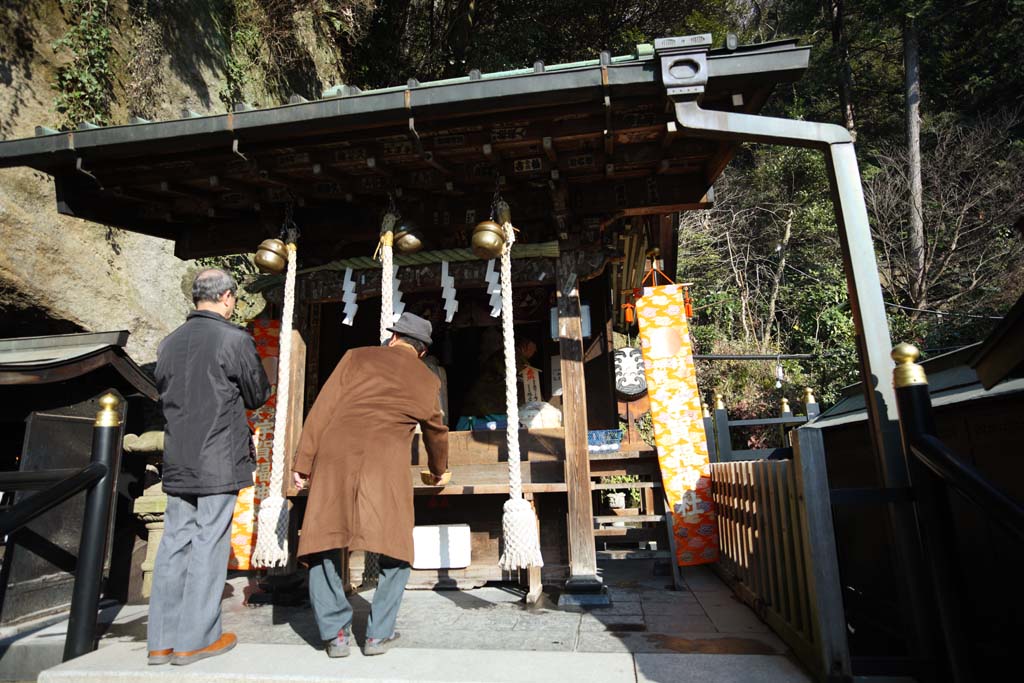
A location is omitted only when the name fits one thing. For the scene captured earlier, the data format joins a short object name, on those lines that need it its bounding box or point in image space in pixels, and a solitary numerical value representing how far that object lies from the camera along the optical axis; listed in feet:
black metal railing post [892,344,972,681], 7.76
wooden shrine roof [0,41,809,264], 12.39
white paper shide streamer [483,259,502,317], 15.86
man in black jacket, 9.86
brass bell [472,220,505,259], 14.53
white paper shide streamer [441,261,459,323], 16.40
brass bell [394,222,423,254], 15.79
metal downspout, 8.64
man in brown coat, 10.08
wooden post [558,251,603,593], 14.53
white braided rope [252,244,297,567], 12.53
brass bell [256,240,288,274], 16.11
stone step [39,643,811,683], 8.87
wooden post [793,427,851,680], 8.08
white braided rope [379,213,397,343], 15.11
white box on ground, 15.84
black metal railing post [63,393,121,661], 10.61
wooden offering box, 15.74
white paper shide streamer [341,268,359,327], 17.12
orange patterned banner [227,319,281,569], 17.92
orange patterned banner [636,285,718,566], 16.99
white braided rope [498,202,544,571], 12.49
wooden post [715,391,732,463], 26.04
